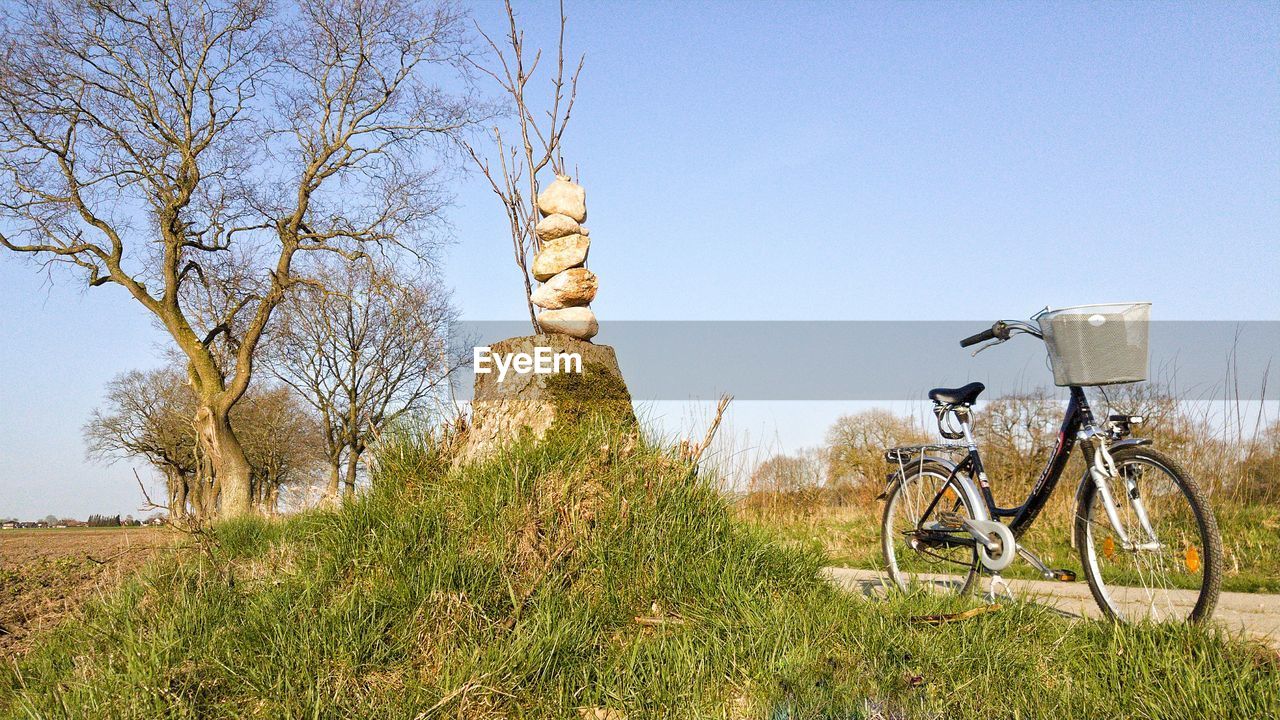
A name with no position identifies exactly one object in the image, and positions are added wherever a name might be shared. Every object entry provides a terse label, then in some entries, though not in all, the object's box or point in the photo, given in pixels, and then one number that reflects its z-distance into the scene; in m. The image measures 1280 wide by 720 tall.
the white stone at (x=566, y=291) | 5.62
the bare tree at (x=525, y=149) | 7.13
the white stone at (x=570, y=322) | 5.55
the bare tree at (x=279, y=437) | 26.67
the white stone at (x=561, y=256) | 5.73
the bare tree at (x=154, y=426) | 26.86
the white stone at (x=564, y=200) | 5.82
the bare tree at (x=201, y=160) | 14.10
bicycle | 3.58
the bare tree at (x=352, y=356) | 22.55
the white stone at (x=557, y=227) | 5.79
